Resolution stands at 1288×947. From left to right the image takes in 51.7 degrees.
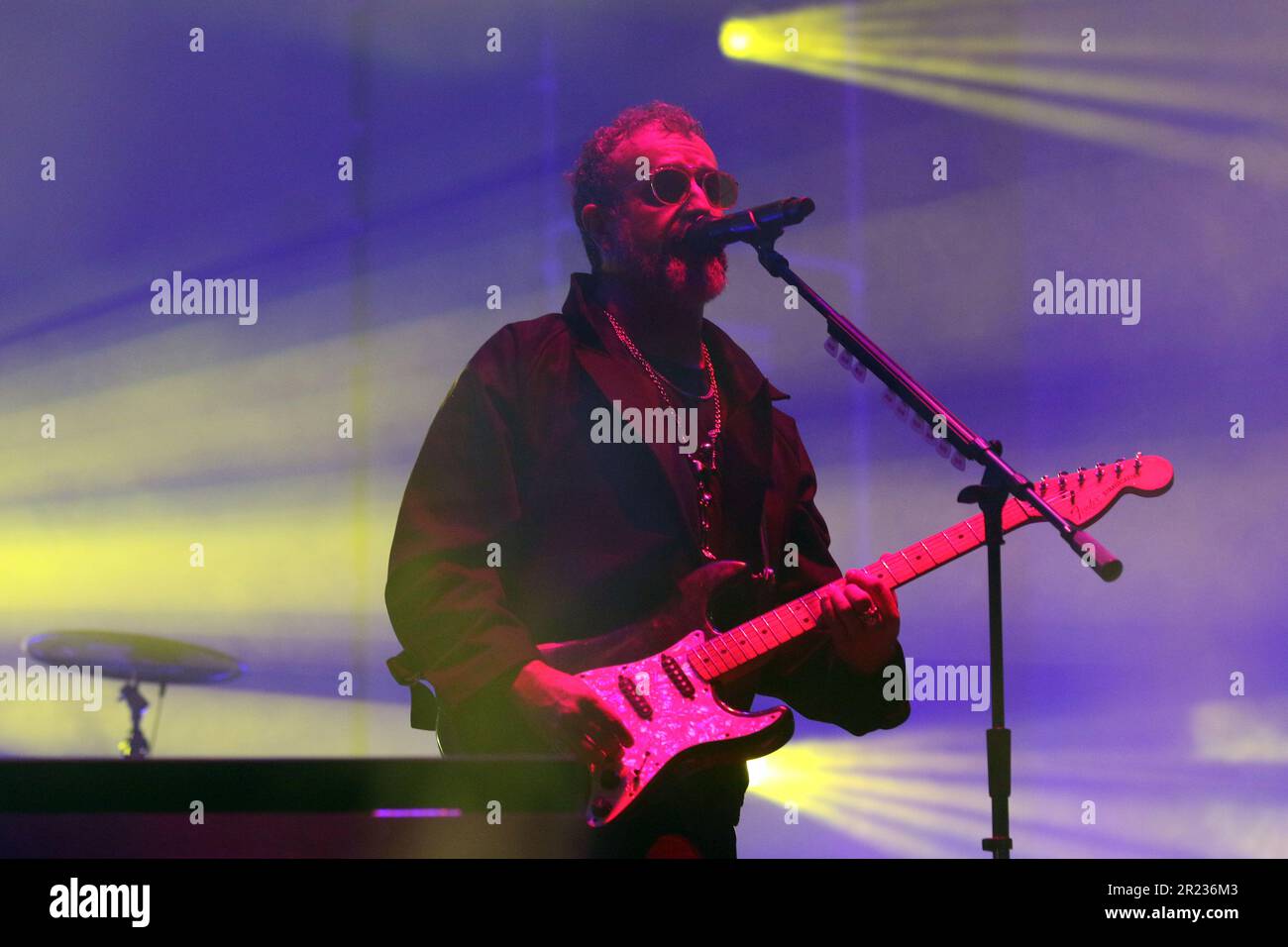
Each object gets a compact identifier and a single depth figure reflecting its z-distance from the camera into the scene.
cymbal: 3.17
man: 2.83
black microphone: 2.59
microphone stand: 2.56
